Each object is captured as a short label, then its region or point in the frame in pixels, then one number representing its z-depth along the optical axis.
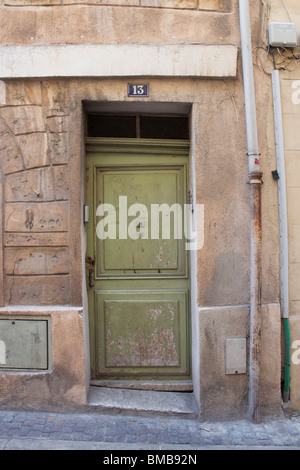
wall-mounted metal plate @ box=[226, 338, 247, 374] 3.47
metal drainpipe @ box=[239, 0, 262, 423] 3.41
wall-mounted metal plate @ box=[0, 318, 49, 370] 3.52
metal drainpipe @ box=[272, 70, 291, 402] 3.54
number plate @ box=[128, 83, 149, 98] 3.53
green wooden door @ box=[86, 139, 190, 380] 3.85
